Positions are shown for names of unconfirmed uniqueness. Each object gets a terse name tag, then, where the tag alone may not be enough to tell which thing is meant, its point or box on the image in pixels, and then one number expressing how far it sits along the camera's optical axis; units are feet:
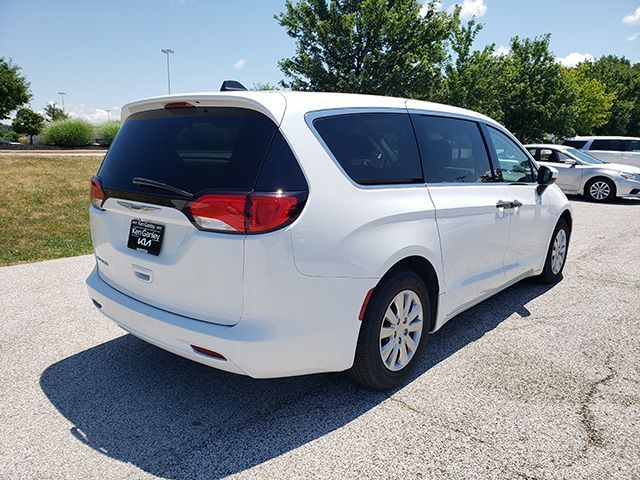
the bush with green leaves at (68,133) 97.25
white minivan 7.69
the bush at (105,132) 101.09
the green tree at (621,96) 169.48
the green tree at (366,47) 70.18
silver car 42.39
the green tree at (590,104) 124.77
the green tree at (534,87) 86.94
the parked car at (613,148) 55.21
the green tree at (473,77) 82.23
